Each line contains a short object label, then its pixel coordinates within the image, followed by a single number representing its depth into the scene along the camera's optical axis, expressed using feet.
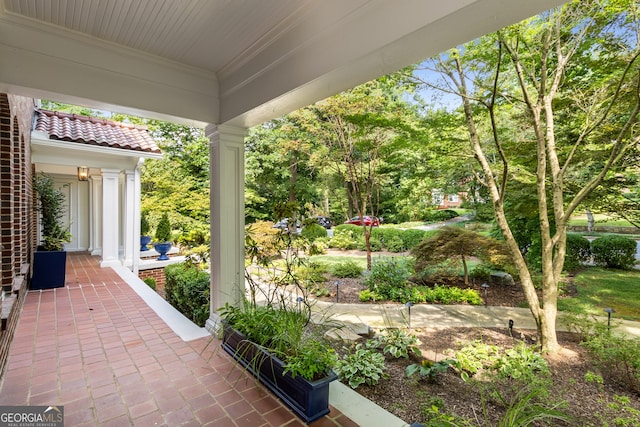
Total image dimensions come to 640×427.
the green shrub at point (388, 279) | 19.59
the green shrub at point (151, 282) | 21.32
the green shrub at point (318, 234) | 38.43
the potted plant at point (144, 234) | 31.37
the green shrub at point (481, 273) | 22.40
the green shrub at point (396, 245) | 37.60
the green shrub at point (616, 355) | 10.02
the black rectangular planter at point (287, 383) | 6.84
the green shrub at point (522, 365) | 9.84
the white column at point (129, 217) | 23.70
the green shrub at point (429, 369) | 9.37
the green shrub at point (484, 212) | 26.91
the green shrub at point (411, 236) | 37.42
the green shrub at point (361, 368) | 9.28
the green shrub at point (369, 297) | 19.19
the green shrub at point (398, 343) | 11.14
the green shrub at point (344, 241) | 40.65
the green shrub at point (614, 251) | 25.06
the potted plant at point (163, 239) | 26.37
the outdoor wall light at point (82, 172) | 21.95
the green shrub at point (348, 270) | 25.31
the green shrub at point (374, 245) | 38.78
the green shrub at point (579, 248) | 26.63
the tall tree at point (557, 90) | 11.78
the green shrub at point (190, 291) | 13.87
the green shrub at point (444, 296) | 18.70
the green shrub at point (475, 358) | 10.43
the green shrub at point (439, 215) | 48.55
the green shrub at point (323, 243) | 38.12
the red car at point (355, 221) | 51.71
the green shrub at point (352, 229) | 42.86
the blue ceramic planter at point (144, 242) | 31.24
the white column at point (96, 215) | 27.53
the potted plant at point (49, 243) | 16.60
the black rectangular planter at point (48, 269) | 16.48
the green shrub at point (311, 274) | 20.33
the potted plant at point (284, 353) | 6.98
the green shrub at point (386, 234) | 39.60
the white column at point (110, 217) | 23.06
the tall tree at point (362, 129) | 22.39
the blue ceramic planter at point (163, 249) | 26.24
